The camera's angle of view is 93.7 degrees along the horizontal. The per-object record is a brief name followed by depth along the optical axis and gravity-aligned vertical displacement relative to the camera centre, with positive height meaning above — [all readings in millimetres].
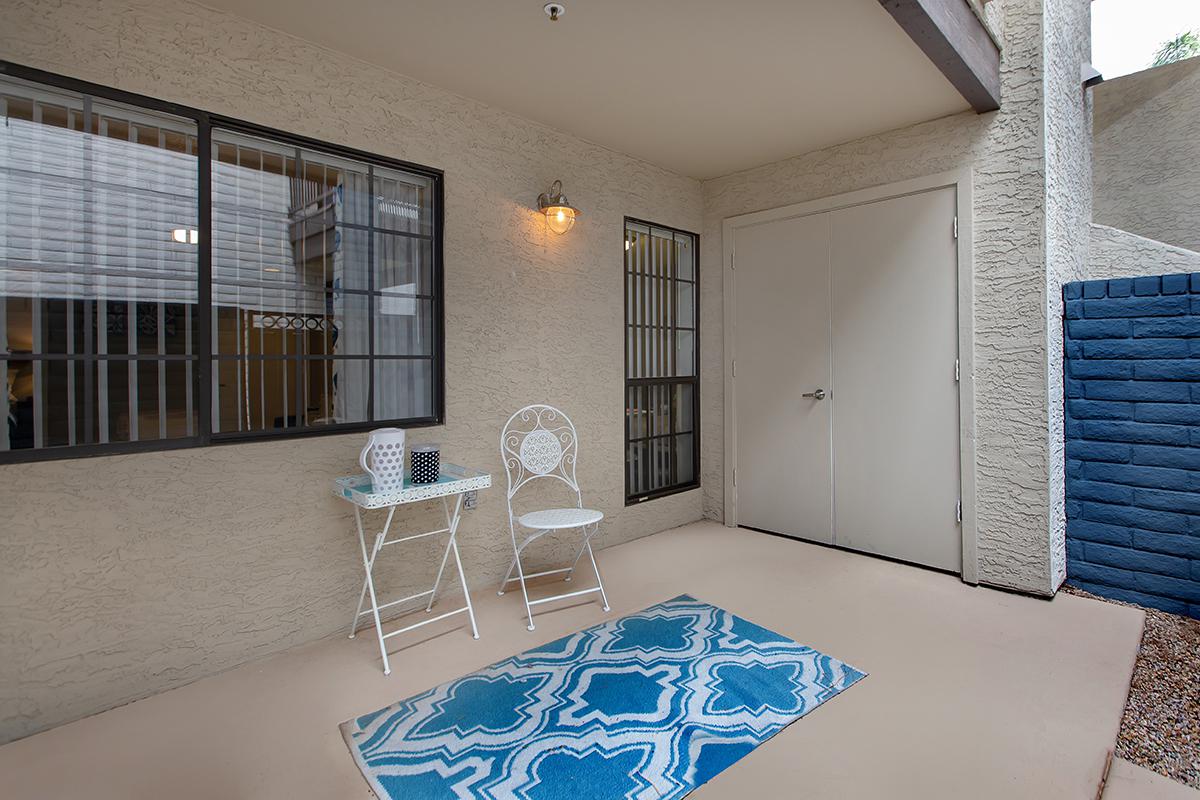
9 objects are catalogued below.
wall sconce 3348 +1149
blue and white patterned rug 1725 -1137
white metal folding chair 3055 -333
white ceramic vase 2393 -244
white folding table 2357 -409
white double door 3400 +141
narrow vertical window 4164 +289
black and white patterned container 2574 -290
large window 2021 +525
